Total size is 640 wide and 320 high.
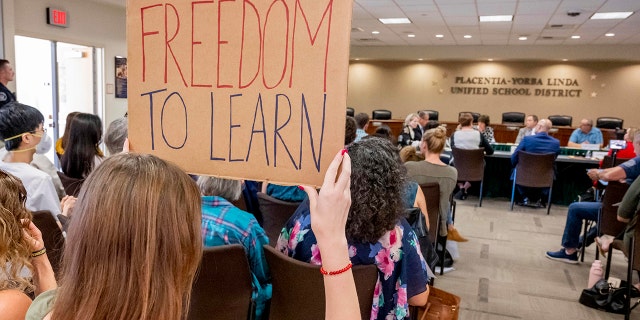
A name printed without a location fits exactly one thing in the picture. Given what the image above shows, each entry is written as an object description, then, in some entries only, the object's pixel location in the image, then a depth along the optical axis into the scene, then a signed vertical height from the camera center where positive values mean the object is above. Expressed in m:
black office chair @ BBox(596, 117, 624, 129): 9.41 -0.16
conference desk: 5.98 -0.88
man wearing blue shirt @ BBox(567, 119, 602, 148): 7.68 -0.36
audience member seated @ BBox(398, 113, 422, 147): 6.46 -0.39
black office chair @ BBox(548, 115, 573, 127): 9.98 -0.16
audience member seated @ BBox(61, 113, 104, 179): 2.68 -0.35
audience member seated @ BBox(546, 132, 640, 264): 3.61 -0.92
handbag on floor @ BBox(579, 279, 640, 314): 2.96 -1.21
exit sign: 6.02 +0.95
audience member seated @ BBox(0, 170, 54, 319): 1.00 -0.41
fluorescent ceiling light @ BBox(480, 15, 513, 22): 7.46 +1.54
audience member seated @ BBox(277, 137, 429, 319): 1.50 -0.45
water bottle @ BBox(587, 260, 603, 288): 3.12 -1.09
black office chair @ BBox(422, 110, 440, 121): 10.99 -0.21
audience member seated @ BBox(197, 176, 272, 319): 1.60 -0.49
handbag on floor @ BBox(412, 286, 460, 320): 1.77 -0.79
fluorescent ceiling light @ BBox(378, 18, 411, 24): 8.01 +1.51
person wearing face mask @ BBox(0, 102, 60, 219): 2.12 -0.33
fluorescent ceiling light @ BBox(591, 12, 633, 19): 6.79 +1.54
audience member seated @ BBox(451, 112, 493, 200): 5.84 -0.39
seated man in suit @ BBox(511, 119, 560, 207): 5.64 -0.41
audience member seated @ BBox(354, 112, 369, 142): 5.70 -0.23
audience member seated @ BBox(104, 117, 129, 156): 2.47 -0.25
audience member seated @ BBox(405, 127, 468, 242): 3.29 -0.48
